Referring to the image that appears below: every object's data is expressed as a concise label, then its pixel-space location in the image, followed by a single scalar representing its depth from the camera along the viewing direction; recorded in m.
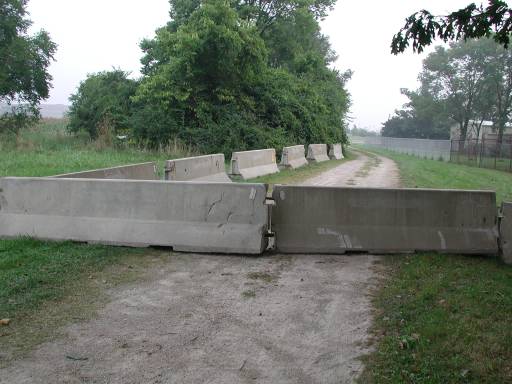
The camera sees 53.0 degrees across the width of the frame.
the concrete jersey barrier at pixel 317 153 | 26.58
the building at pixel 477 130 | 62.13
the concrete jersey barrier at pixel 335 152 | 33.41
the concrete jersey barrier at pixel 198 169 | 11.80
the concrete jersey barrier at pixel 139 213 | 6.84
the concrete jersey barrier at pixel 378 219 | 6.86
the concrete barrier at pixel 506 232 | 6.54
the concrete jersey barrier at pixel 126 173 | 9.15
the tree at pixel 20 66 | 30.14
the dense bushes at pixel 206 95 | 22.73
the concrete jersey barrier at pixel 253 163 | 15.80
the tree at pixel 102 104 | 26.19
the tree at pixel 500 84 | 56.62
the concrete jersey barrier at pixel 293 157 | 21.03
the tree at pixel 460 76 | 59.12
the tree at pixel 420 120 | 70.00
